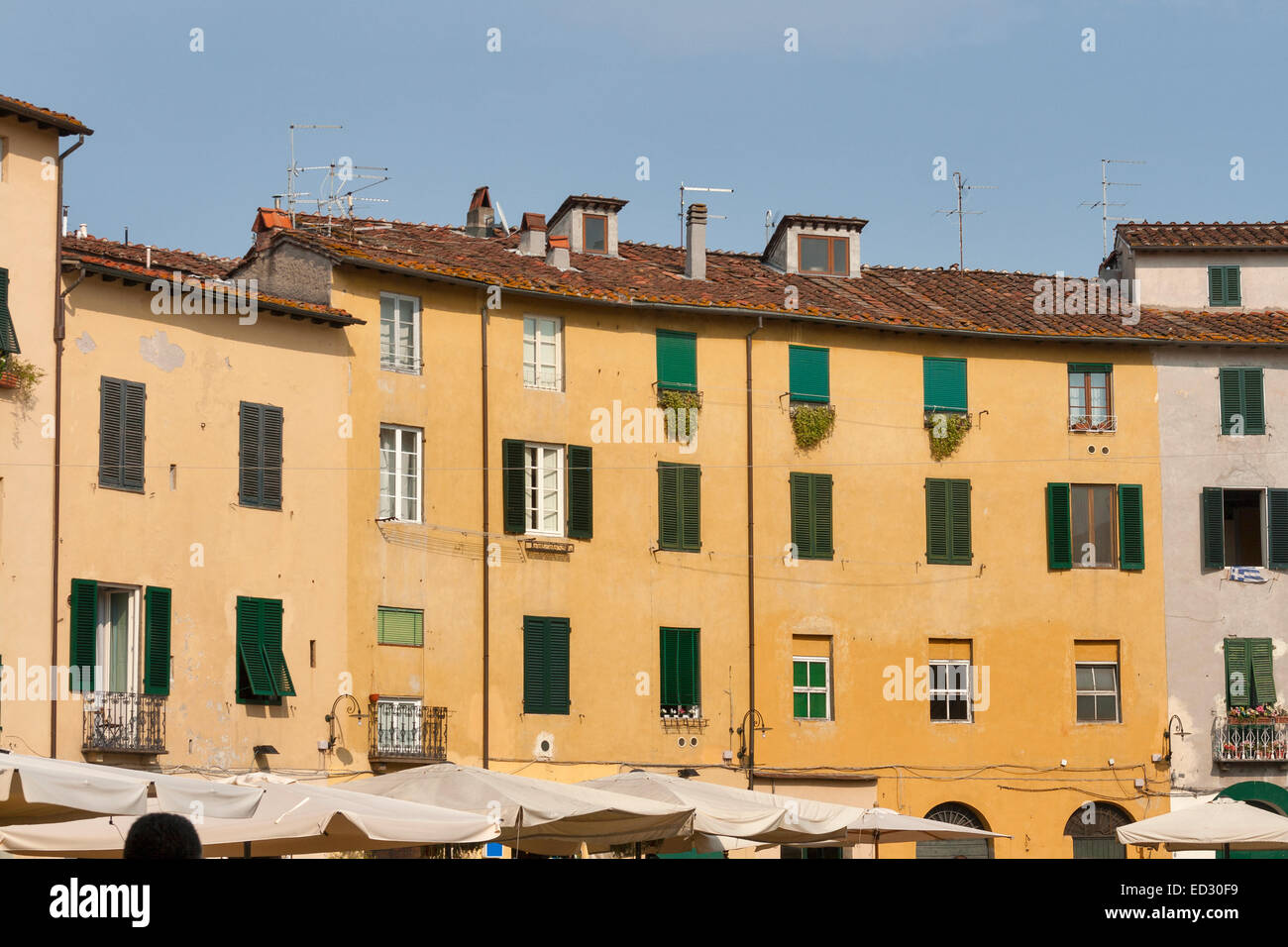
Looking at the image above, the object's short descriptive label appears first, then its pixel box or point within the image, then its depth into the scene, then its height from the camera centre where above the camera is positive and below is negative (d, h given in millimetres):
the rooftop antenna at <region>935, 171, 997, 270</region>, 42303 +8492
